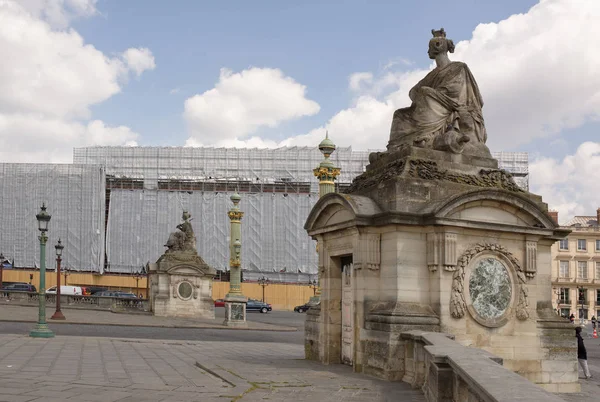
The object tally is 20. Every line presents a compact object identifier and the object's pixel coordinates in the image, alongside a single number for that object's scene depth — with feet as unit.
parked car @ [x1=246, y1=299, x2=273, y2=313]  181.98
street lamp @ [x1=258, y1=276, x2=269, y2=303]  210.33
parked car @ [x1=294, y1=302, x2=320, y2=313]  196.01
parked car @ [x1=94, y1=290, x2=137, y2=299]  172.65
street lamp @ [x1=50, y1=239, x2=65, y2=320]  104.68
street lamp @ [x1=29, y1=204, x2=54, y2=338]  63.00
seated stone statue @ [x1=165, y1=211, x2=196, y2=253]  125.18
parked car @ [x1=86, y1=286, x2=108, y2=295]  208.13
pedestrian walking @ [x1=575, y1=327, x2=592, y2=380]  53.93
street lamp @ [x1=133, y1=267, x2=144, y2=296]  203.08
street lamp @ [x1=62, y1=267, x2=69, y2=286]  213.66
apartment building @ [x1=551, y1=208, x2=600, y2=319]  257.34
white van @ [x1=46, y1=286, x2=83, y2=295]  174.88
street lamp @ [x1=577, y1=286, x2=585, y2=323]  231.91
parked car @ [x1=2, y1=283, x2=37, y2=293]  176.80
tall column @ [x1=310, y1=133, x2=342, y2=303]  71.61
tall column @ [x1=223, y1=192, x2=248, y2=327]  109.19
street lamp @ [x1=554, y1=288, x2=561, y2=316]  253.44
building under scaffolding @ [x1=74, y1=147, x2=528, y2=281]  230.48
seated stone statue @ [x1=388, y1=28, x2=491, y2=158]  39.47
